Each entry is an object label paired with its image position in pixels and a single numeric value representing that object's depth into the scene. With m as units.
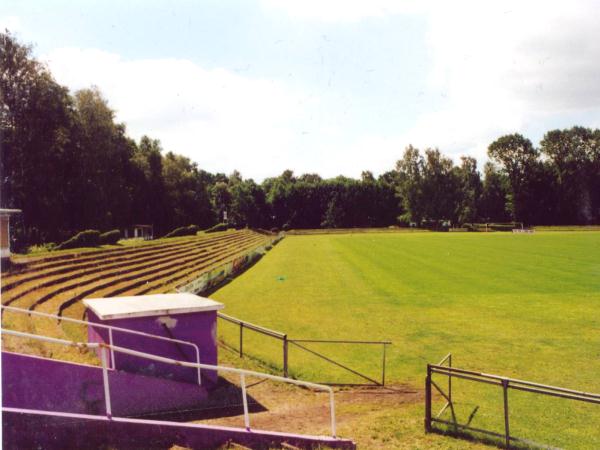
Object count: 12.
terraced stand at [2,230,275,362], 13.50
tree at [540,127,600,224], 102.50
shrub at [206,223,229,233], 75.14
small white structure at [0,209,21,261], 19.05
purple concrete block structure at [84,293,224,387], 9.70
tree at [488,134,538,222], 105.38
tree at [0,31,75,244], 37.59
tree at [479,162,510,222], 116.44
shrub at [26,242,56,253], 31.32
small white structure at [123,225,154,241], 68.81
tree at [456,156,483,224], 108.06
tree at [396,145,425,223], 105.88
